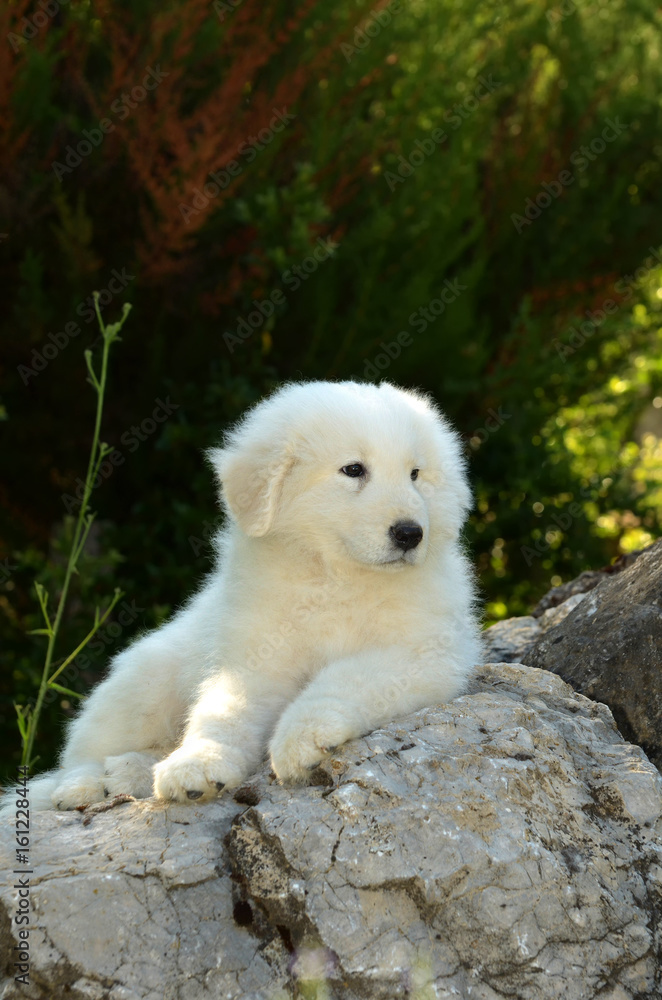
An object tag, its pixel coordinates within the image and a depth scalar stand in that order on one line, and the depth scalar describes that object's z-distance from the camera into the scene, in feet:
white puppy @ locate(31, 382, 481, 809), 22.82
